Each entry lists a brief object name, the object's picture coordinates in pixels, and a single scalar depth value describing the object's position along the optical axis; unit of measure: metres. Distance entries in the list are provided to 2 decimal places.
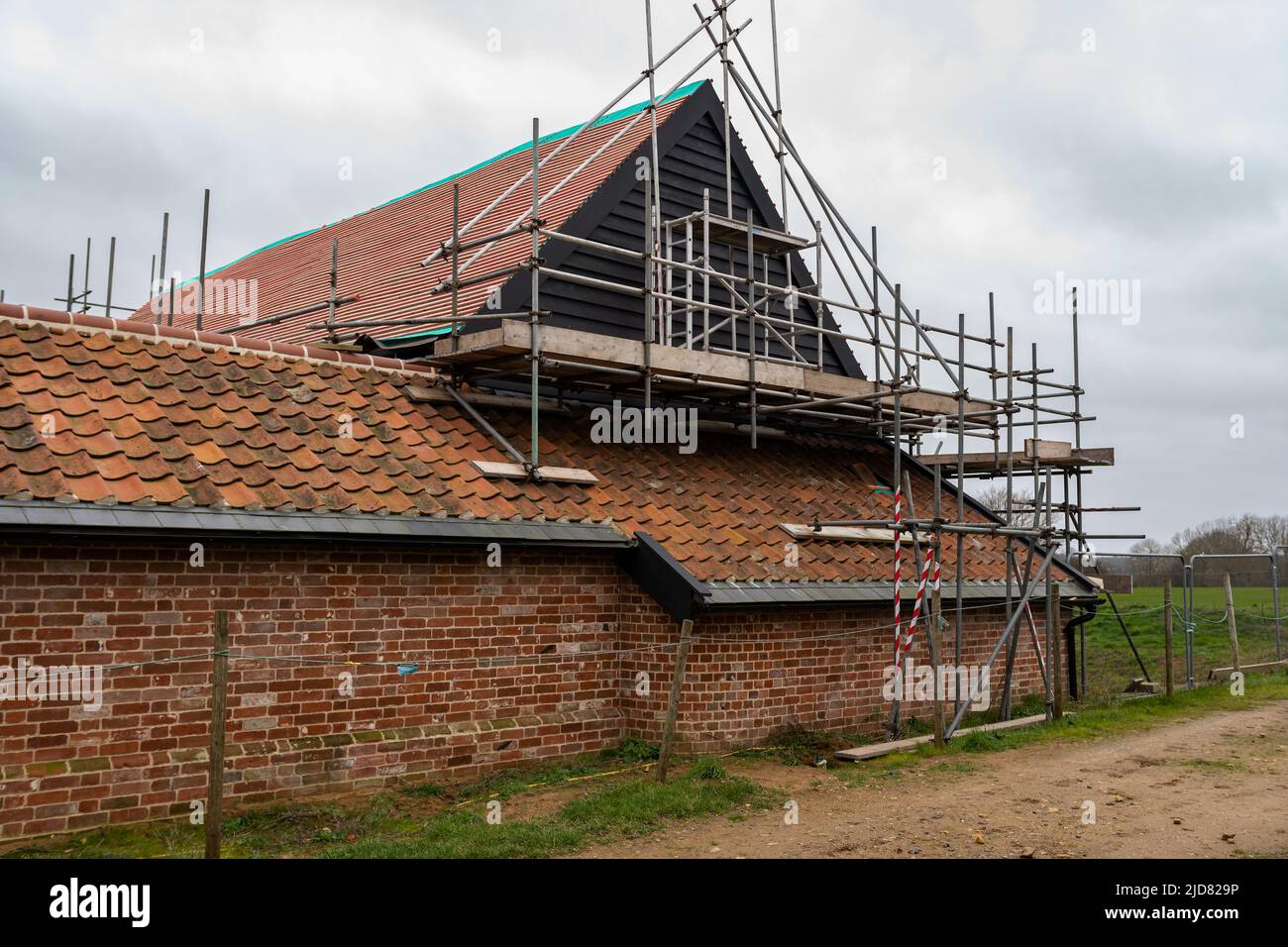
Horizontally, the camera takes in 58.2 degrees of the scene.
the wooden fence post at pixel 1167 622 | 15.70
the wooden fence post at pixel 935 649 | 12.26
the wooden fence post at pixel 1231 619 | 18.50
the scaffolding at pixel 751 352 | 12.87
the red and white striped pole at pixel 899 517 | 12.64
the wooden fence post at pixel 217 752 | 7.15
